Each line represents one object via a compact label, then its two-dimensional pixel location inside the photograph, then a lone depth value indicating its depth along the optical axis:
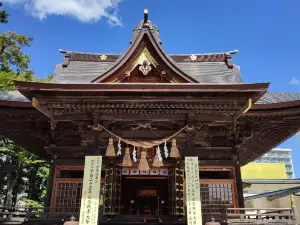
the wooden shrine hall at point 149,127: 8.83
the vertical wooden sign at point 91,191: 8.16
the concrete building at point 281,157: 126.06
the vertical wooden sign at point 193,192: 8.14
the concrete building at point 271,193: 19.84
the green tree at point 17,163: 24.53
